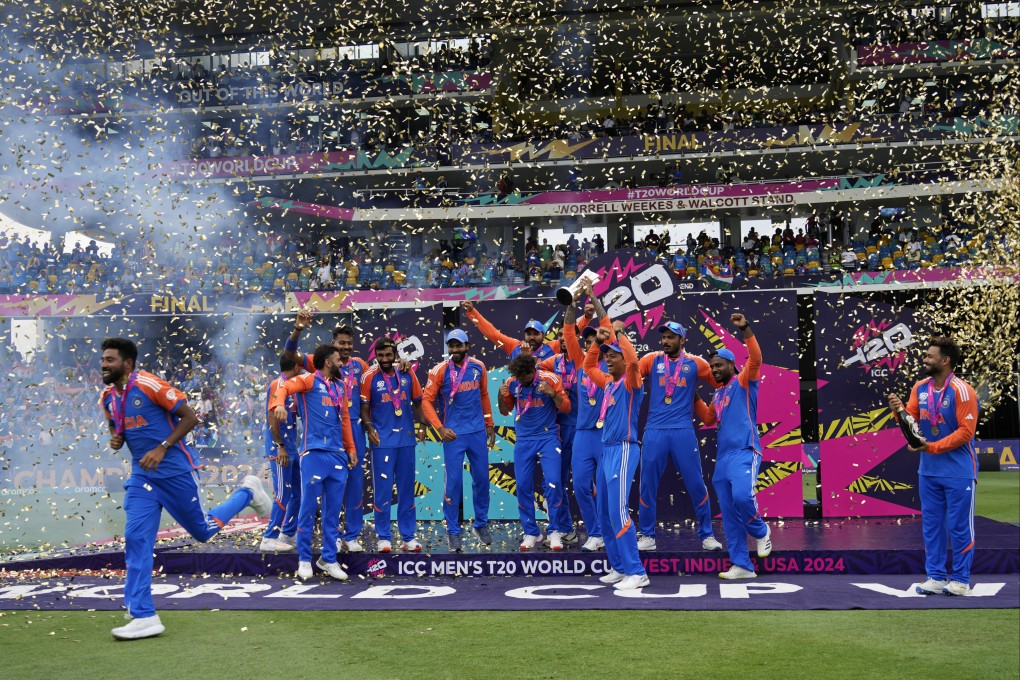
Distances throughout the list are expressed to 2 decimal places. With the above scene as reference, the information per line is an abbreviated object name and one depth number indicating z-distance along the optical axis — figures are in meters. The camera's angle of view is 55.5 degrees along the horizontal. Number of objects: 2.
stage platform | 8.91
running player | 6.73
